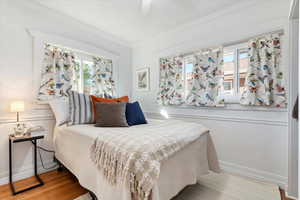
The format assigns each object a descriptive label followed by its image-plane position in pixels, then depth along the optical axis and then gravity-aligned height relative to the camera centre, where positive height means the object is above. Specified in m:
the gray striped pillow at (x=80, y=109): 2.04 -0.14
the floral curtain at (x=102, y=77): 2.89 +0.43
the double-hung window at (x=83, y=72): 2.69 +0.49
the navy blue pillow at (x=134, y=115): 2.08 -0.23
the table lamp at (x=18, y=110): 1.77 -0.13
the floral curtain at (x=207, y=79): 2.29 +0.32
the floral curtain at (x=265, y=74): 1.84 +0.31
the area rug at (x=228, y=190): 1.63 -1.06
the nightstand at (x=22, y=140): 1.71 -0.65
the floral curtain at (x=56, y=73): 2.23 +0.41
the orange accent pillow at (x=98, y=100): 2.21 -0.02
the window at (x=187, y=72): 2.67 +0.49
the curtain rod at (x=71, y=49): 2.32 +0.84
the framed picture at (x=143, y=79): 3.31 +0.44
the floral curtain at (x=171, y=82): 2.75 +0.33
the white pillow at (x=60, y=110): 2.07 -0.15
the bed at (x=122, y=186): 1.22 -0.66
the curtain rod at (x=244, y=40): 1.85 +0.83
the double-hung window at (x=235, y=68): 2.15 +0.45
